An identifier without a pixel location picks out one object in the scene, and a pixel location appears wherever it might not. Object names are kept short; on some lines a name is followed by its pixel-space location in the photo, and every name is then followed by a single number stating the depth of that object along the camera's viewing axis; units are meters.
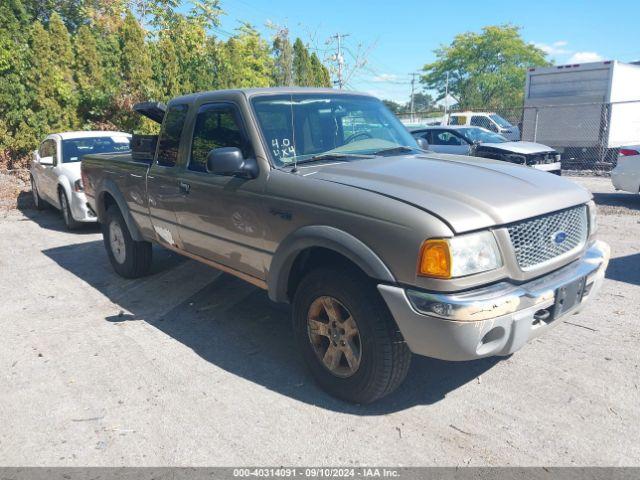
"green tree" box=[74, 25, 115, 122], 15.19
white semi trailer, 15.72
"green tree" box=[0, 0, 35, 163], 13.73
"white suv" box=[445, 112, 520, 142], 20.19
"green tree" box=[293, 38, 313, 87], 23.00
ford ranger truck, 2.72
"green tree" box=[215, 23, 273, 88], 17.78
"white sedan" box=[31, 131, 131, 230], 8.52
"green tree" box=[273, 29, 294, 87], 23.06
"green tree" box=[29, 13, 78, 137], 14.16
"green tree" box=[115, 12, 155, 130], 15.80
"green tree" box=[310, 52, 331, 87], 23.17
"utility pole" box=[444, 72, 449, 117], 52.07
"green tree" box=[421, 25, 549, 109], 48.66
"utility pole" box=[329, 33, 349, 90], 25.64
